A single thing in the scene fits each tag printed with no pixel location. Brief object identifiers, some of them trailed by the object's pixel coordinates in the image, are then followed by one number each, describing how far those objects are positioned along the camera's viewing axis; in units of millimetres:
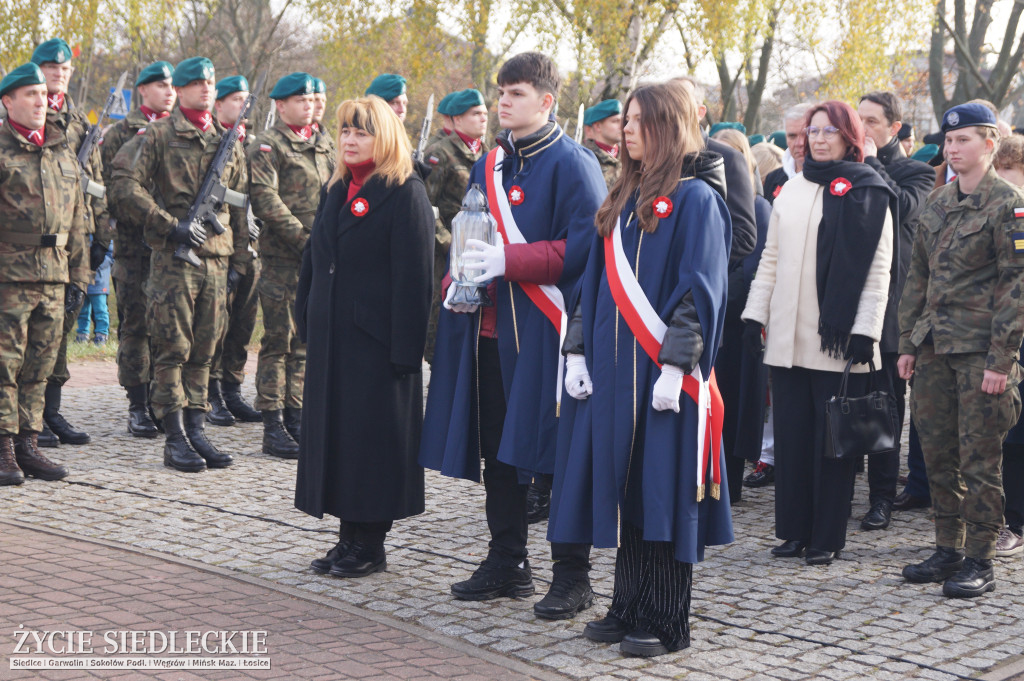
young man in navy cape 5094
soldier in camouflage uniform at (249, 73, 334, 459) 8586
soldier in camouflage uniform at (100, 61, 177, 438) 9195
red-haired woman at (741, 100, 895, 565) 6062
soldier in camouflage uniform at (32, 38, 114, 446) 8844
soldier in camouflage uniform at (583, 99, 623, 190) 9406
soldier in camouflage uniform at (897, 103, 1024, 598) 5570
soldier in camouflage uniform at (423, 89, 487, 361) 9281
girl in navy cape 4500
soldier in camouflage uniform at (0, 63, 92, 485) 7555
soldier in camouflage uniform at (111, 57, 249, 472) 8023
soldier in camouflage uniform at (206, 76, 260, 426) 9195
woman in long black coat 5602
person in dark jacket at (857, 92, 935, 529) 6945
